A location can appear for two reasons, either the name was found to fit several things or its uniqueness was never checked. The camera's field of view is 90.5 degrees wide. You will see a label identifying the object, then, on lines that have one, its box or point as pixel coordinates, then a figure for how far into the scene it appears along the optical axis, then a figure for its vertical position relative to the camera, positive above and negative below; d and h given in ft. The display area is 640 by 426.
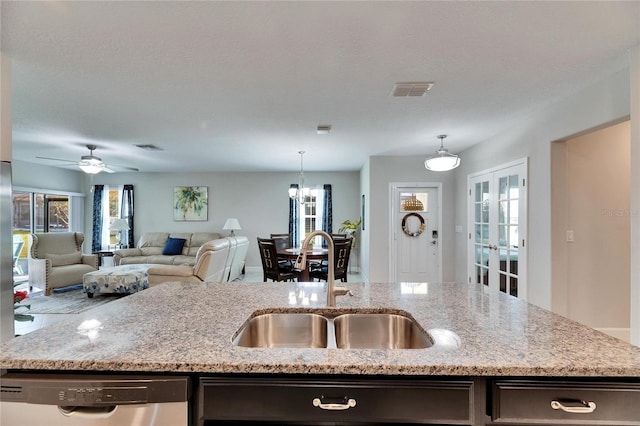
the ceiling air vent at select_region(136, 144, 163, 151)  16.07 +3.56
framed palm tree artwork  25.89 +1.08
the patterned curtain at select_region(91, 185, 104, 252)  25.77 -0.23
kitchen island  3.03 -1.43
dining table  14.67 -1.92
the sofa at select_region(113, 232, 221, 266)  21.30 -2.42
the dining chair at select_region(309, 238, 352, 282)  14.16 -2.17
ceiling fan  14.90 +2.48
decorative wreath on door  18.37 -0.63
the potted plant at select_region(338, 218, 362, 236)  23.73 -0.83
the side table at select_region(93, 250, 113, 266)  21.79 -2.58
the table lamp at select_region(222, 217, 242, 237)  23.49 -0.66
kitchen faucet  4.96 -1.06
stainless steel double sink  4.81 -1.75
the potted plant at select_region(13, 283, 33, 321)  5.29 -1.64
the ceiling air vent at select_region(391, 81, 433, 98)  8.50 +3.53
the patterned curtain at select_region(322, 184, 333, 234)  25.41 +0.57
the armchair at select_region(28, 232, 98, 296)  16.81 -2.53
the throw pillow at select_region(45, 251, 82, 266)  17.56 -2.42
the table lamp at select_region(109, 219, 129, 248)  23.08 -0.65
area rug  14.35 -4.23
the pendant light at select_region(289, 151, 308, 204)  19.91 +1.39
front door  18.33 -1.04
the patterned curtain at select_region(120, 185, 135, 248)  25.80 +0.59
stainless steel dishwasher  3.07 -1.79
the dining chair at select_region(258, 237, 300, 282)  14.43 -2.27
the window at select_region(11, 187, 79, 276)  21.07 +0.09
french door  12.04 -0.52
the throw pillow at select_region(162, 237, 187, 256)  22.84 -2.17
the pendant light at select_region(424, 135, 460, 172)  13.20 +2.30
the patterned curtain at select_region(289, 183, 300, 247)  25.36 -0.23
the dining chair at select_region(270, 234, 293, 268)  18.26 -1.62
